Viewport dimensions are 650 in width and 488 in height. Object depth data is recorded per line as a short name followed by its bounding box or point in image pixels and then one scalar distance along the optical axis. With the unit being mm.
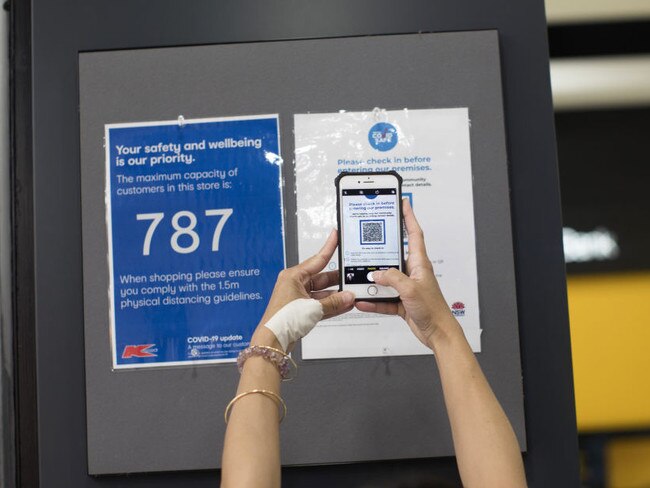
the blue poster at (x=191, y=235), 1054
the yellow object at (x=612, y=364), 2426
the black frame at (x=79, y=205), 1061
